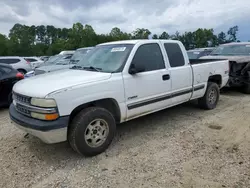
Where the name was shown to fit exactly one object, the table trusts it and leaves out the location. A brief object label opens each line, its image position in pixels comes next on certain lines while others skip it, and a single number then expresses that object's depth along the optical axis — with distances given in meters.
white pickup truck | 3.12
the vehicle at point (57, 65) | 8.28
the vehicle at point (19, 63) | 13.13
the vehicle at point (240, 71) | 7.56
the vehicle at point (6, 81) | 6.27
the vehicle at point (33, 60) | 18.41
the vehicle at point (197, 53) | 11.96
